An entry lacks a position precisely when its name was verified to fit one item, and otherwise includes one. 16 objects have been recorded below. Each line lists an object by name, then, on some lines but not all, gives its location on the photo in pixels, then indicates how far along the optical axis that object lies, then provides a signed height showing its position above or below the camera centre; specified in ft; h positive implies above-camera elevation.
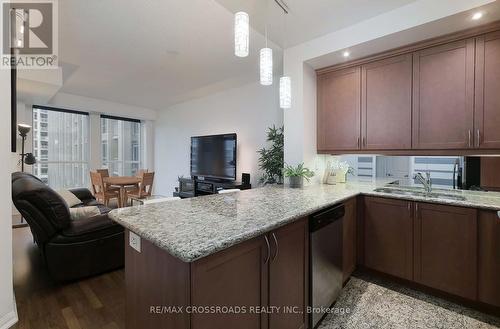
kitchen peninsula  3.16 -1.72
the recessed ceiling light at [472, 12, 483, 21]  6.23 +4.11
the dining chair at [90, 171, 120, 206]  15.92 -2.02
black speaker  14.23 -1.02
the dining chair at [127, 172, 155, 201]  16.53 -1.89
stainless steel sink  6.79 -0.99
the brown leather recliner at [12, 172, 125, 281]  6.61 -2.23
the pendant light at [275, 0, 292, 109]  6.90 +2.19
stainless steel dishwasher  5.02 -2.32
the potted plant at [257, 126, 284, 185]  12.08 +0.25
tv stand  14.37 -1.62
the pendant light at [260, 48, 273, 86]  5.77 +2.52
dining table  15.85 -1.50
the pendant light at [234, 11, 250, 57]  4.91 +2.86
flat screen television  14.83 +0.43
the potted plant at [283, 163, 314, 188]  8.59 -0.46
